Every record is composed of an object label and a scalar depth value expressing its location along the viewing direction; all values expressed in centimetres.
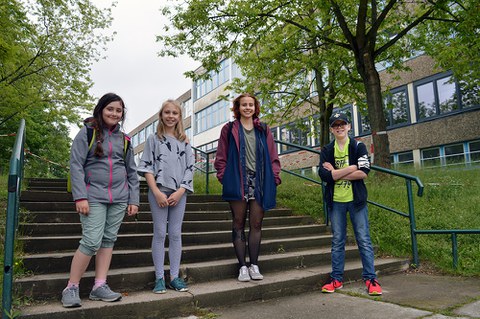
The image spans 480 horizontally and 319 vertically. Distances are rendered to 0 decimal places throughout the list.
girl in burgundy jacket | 392
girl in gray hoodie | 313
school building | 1561
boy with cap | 392
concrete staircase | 325
